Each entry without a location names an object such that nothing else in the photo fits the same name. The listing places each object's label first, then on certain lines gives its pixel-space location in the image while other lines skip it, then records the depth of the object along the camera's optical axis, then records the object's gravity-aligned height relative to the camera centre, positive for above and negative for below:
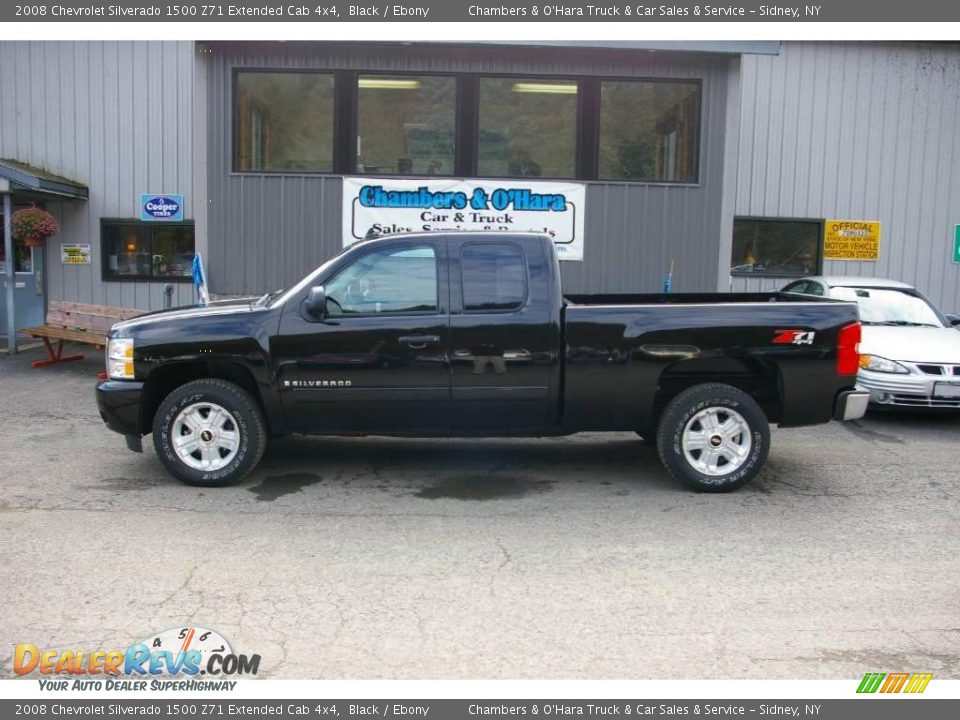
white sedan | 8.77 -0.69
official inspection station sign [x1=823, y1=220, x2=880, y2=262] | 15.09 +0.83
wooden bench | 12.26 -0.86
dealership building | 11.78 +1.73
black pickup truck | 6.30 -0.63
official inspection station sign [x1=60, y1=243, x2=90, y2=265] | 15.25 +0.20
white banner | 11.88 +0.97
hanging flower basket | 13.61 +0.63
